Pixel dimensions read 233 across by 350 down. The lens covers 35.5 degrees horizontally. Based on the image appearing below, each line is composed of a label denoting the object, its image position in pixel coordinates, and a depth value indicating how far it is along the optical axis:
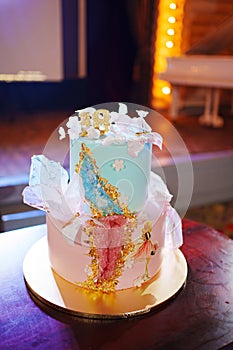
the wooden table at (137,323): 0.59
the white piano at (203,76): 2.92
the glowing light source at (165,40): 3.48
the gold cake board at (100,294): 0.65
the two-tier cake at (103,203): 0.67
